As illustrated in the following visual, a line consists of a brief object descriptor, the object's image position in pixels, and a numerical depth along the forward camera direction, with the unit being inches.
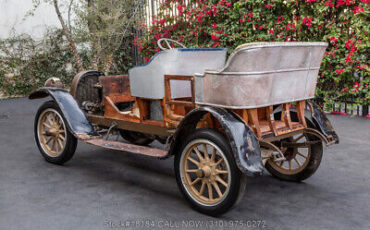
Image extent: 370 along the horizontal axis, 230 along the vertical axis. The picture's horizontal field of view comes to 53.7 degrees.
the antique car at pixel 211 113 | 106.0
